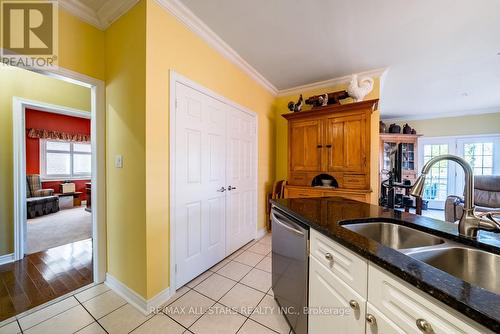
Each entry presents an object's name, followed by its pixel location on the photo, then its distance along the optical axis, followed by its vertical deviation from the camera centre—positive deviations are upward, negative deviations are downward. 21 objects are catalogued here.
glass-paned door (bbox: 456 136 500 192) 4.74 +0.30
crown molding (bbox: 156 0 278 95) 1.78 +1.44
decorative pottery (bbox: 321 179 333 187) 3.11 -0.28
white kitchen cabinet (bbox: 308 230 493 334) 0.57 -0.51
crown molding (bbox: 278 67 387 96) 2.97 +1.41
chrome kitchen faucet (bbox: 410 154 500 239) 0.91 -0.23
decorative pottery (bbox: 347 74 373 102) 2.76 +1.10
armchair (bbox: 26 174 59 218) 4.28 -0.79
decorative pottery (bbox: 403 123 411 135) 5.19 +0.94
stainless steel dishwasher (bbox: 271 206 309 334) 1.24 -0.73
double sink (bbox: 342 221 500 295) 0.83 -0.43
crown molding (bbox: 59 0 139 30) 1.71 +1.40
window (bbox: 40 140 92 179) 5.34 +0.15
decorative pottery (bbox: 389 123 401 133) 5.20 +0.99
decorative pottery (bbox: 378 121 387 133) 5.09 +0.98
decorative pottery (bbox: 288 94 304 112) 3.32 +1.01
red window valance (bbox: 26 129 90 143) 4.95 +0.80
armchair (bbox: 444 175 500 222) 3.41 -0.62
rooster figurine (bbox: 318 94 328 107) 3.04 +1.01
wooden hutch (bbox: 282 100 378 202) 2.70 +0.23
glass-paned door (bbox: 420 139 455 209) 5.27 -0.26
